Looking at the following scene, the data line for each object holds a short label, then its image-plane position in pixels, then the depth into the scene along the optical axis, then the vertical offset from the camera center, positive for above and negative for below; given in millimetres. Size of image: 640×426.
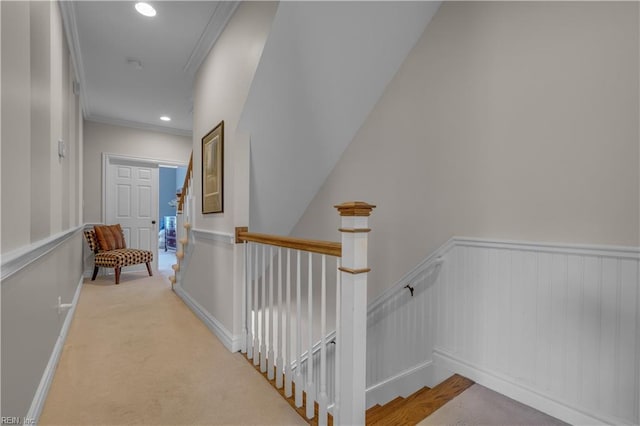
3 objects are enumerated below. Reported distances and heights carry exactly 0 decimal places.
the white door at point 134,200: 4848 +189
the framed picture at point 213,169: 2506 +392
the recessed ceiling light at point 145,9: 2260 +1614
